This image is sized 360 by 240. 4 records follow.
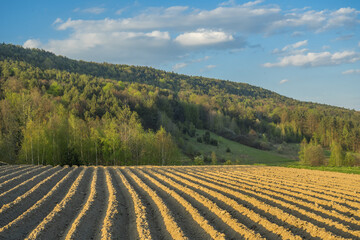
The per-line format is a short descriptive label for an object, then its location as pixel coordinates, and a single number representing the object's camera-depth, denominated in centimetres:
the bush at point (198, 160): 5558
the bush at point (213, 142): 8803
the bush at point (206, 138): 8888
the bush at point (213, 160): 5857
